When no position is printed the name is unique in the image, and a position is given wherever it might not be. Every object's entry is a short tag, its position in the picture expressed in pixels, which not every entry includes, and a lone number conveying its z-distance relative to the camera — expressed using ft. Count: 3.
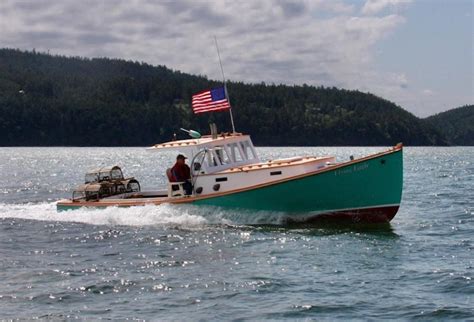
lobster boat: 89.71
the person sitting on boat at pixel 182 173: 97.50
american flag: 100.68
